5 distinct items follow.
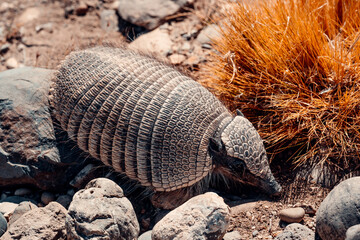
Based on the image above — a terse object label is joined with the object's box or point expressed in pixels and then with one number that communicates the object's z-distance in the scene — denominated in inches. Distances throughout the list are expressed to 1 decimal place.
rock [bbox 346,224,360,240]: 125.4
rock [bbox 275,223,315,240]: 150.8
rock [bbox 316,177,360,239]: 139.0
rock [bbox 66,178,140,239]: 147.7
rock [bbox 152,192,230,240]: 144.8
